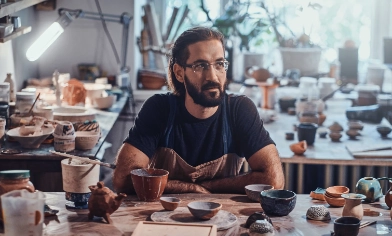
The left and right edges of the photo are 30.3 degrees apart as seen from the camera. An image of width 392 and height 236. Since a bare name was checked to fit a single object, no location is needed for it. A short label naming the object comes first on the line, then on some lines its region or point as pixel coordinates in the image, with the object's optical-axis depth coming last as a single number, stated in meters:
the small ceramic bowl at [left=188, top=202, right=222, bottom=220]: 2.79
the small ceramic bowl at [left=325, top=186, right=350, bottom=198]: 3.10
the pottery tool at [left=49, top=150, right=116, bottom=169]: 3.01
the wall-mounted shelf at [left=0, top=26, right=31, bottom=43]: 4.58
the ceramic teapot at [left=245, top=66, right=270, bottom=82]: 6.32
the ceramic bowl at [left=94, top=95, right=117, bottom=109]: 5.61
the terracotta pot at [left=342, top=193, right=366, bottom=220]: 2.86
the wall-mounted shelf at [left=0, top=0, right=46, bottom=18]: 4.04
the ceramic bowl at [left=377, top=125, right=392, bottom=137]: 5.18
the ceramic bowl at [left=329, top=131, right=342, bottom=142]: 5.11
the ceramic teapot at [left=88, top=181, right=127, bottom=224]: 2.77
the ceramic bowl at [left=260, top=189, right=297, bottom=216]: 2.90
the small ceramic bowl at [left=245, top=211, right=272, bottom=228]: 2.72
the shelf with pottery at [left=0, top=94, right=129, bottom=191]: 4.14
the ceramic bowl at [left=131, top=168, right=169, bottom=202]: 3.06
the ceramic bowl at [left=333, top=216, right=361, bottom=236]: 2.60
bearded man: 3.49
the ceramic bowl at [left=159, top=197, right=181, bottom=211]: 2.92
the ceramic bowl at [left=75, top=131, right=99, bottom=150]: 4.25
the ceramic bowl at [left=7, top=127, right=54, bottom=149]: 4.24
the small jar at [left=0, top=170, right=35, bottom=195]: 2.70
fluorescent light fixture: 4.89
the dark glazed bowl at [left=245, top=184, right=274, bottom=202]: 3.12
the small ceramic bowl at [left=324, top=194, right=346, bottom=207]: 3.07
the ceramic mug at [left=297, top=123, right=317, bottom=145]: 4.95
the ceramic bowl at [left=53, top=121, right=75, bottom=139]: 4.13
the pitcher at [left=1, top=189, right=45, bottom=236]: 2.44
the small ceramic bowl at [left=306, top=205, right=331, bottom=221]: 2.88
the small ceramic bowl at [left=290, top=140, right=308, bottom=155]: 4.68
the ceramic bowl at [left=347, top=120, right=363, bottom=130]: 5.36
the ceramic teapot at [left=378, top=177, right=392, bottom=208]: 3.05
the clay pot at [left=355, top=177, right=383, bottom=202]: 3.16
